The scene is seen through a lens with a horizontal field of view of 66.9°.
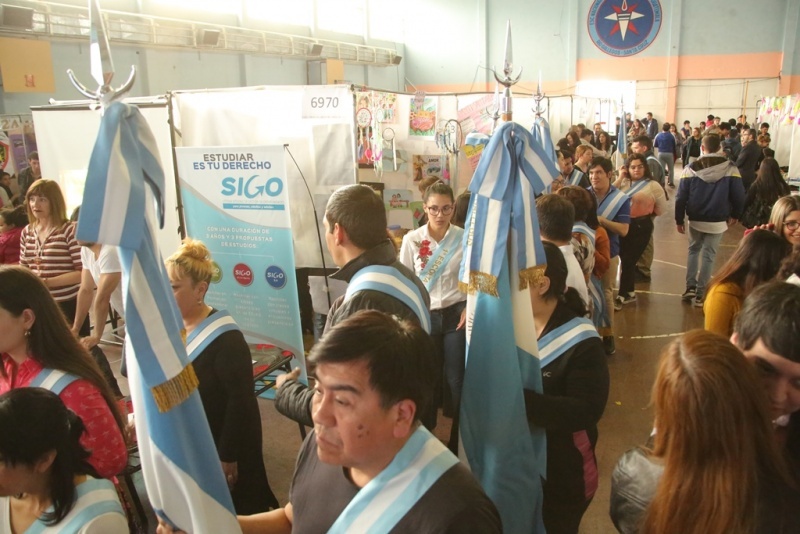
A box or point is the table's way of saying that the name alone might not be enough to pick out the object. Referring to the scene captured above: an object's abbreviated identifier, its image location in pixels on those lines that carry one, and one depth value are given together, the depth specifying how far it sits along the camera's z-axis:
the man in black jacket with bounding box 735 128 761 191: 9.22
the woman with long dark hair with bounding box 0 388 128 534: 1.54
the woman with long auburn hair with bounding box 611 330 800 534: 1.16
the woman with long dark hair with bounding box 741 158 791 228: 6.88
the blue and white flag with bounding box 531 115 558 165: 4.24
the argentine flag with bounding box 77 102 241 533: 1.39
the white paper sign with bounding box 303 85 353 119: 4.34
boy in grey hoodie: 5.64
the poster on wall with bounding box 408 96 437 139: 5.61
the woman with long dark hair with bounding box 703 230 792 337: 2.47
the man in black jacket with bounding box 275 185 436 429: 2.19
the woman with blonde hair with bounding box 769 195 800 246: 3.00
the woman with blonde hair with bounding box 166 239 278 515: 2.34
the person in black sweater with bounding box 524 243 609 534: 2.01
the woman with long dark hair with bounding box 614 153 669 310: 5.66
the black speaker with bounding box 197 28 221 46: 12.30
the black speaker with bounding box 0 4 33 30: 8.44
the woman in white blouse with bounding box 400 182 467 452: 3.57
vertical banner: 3.84
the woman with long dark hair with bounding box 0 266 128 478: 1.91
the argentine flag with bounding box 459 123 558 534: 2.05
